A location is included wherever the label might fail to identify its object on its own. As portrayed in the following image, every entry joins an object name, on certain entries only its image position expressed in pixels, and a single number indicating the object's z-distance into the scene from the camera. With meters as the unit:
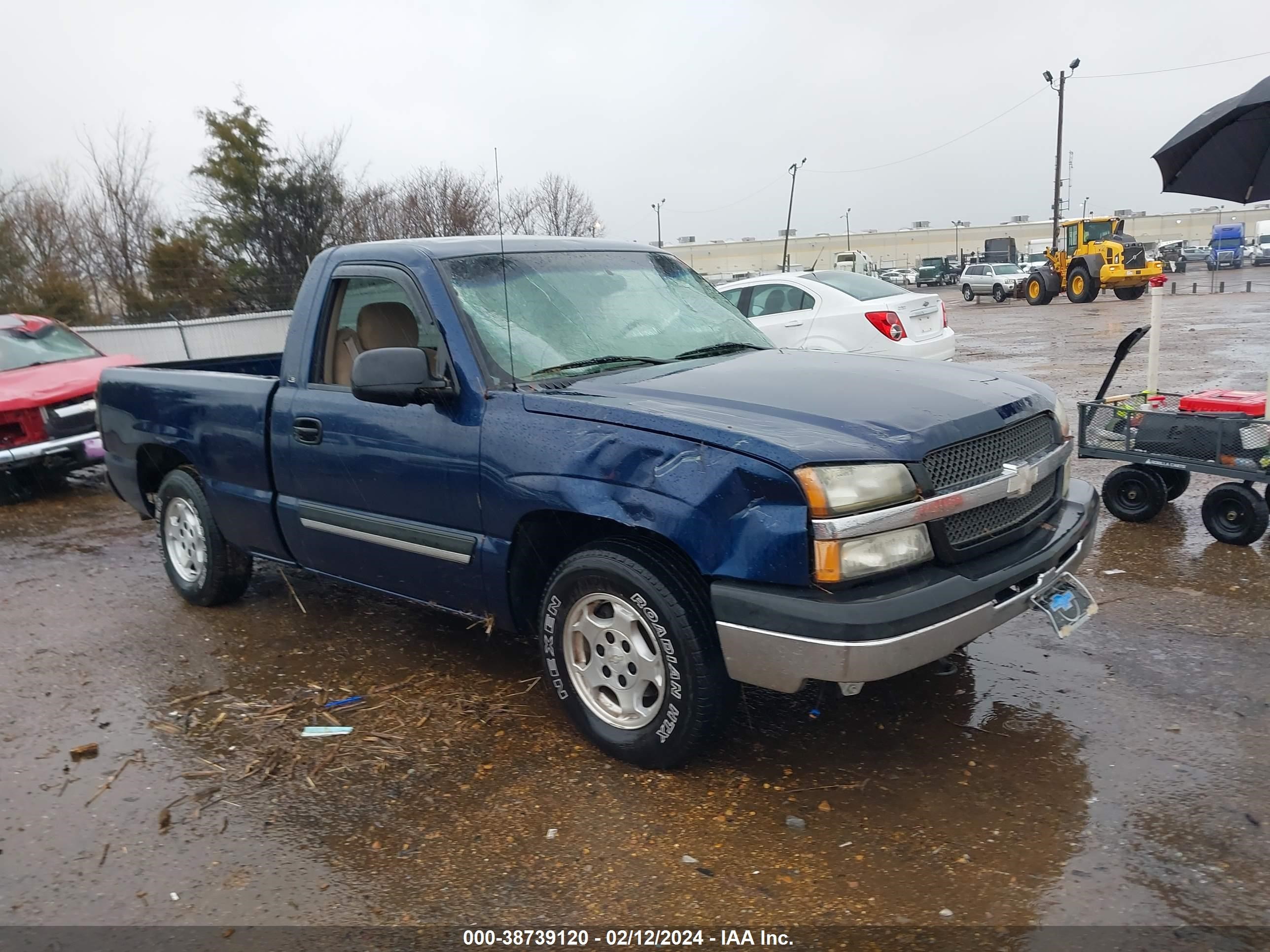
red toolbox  5.67
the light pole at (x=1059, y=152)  46.09
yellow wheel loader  30.98
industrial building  99.00
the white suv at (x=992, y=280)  38.94
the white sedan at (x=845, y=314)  10.52
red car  8.59
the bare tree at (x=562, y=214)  34.38
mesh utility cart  5.57
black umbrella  6.59
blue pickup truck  3.02
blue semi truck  52.09
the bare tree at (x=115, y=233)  24.23
